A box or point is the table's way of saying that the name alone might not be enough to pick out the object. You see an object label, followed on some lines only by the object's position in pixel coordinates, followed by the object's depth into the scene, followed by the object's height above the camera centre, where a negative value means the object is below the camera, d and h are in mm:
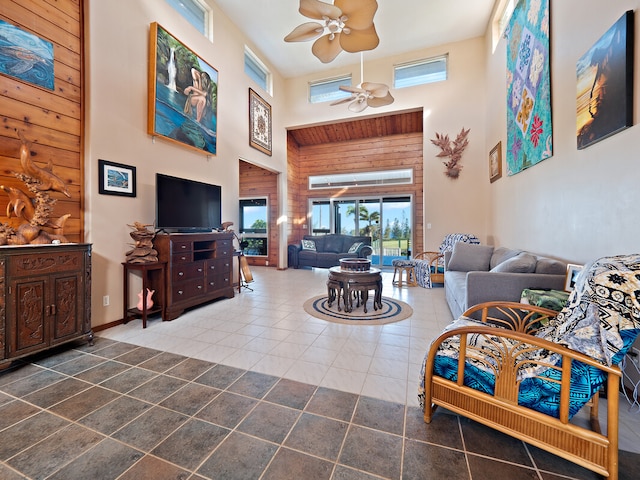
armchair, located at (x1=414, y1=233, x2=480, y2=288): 5102 -606
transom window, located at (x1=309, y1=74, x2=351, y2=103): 7062 +3860
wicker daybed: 1138 -674
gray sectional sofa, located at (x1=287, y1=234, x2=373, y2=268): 7266 -389
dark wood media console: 3426 -460
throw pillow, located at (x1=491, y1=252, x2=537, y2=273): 2543 -275
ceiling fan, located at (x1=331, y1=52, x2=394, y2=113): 4570 +2478
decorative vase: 3346 -814
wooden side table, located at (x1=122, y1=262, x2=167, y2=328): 3164 -653
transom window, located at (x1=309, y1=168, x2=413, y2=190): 7750 +1691
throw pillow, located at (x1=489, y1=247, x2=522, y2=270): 3418 -260
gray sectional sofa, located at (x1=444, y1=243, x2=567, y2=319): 2289 -389
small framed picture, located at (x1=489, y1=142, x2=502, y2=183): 4789 +1350
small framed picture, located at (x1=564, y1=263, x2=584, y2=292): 2109 -318
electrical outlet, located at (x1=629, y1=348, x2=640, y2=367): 1774 -791
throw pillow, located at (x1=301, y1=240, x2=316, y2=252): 7785 -273
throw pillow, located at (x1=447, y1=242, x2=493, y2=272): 4147 -341
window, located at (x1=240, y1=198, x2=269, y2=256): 8305 +290
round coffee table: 3510 -624
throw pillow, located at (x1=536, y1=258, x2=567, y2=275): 2367 -279
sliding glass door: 7742 +438
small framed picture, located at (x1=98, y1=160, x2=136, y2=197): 3057 +666
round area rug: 3361 -1032
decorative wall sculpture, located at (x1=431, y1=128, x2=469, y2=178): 6031 +1931
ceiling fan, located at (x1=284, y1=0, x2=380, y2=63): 2957 +2506
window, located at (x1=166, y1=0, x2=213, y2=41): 4223 +3639
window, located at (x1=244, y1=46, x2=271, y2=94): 5945 +3850
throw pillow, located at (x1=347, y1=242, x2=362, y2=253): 7285 -311
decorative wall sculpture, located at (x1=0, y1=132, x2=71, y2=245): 2295 +261
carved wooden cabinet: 2115 -525
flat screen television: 3562 +439
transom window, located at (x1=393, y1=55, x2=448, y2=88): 6250 +3828
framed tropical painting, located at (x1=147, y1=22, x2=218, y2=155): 3609 +2080
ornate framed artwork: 5852 +2541
